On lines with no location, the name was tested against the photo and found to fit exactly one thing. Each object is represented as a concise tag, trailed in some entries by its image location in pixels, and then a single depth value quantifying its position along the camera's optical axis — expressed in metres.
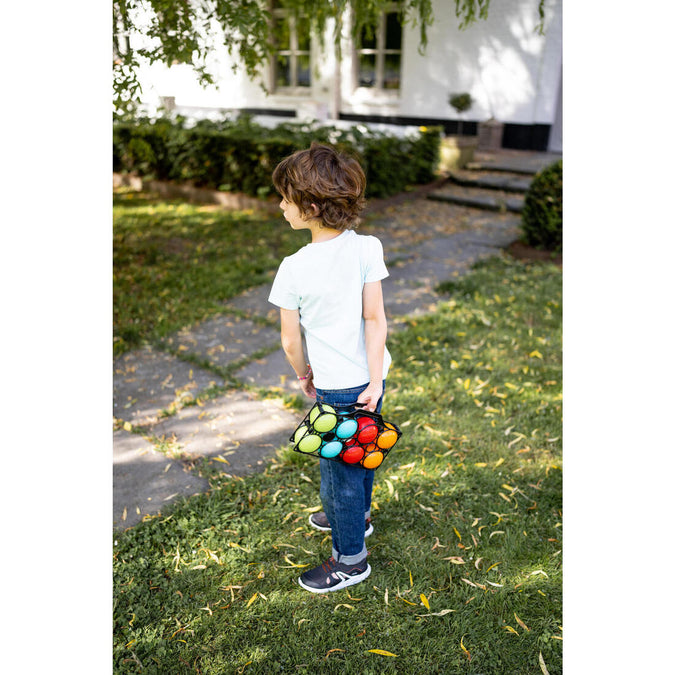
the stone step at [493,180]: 9.24
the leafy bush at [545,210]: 6.21
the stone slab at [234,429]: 3.14
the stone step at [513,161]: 10.16
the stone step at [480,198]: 8.43
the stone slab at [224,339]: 4.24
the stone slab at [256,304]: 4.96
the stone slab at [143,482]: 2.71
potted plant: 10.21
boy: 1.83
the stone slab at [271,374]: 3.83
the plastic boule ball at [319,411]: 1.93
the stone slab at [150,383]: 3.54
